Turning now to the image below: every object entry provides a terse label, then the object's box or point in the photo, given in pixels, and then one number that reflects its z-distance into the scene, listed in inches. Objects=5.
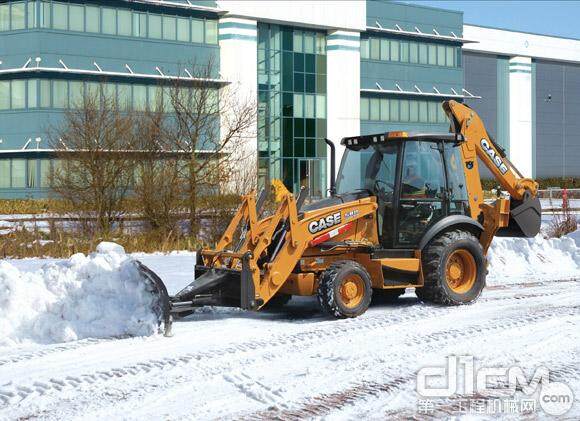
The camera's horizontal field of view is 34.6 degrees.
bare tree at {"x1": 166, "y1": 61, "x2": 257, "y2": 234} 960.3
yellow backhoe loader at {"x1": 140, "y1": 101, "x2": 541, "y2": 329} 431.8
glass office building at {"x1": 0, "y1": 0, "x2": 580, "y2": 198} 1696.6
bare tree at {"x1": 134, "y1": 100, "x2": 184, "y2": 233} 918.4
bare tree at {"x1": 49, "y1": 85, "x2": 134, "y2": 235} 950.4
